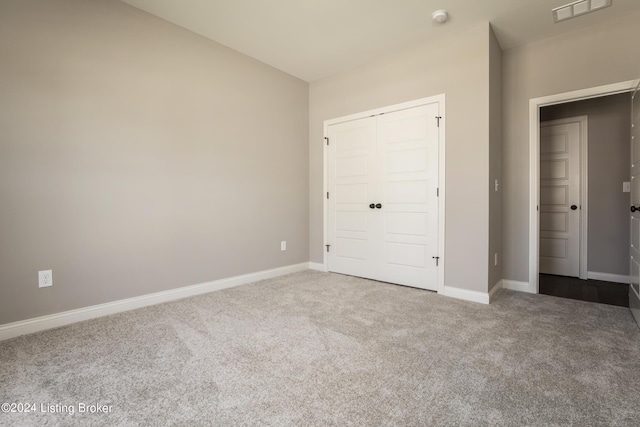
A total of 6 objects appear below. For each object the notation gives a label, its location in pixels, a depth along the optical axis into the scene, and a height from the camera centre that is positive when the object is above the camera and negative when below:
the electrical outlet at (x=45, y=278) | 2.25 -0.53
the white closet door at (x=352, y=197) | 3.79 +0.14
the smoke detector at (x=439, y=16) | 2.71 +1.77
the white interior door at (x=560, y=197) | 3.93 +0.12
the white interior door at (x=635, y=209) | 2.38 -0.03
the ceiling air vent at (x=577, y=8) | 2.56 +1.76
